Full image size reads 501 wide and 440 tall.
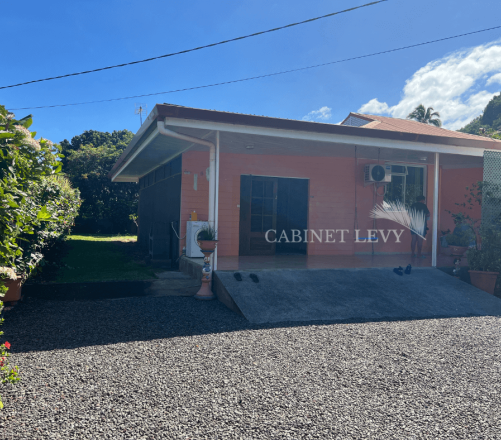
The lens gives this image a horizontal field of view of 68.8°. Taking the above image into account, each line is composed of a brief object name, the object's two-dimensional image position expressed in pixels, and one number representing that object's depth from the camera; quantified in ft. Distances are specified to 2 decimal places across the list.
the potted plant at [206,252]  16.71
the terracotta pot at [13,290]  14.64
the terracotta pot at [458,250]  22.25
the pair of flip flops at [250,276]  17.00
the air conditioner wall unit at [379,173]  27.63
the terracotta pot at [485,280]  18.84
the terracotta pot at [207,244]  16.65
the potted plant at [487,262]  18.93
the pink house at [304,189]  21.75
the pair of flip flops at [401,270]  19.76
